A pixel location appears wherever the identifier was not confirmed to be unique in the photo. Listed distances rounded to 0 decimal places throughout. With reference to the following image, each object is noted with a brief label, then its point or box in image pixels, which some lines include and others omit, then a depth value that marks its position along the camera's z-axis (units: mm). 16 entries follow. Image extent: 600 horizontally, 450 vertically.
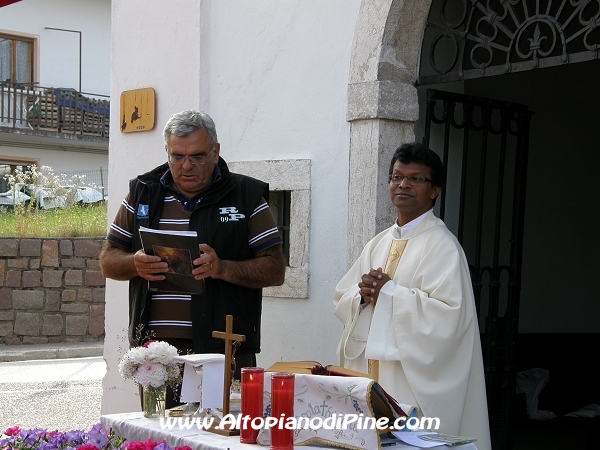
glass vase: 3516
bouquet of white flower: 3490
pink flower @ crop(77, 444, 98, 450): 2976
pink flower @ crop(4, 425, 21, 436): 3312
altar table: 3061
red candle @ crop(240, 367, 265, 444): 3102
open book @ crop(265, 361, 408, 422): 3039
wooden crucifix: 3297
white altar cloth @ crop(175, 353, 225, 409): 3441
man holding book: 4359
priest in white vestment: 4039
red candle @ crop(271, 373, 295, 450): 2947
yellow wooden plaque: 6762
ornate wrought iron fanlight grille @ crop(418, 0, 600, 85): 4629
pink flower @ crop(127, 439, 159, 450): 2881
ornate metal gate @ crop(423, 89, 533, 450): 5363
